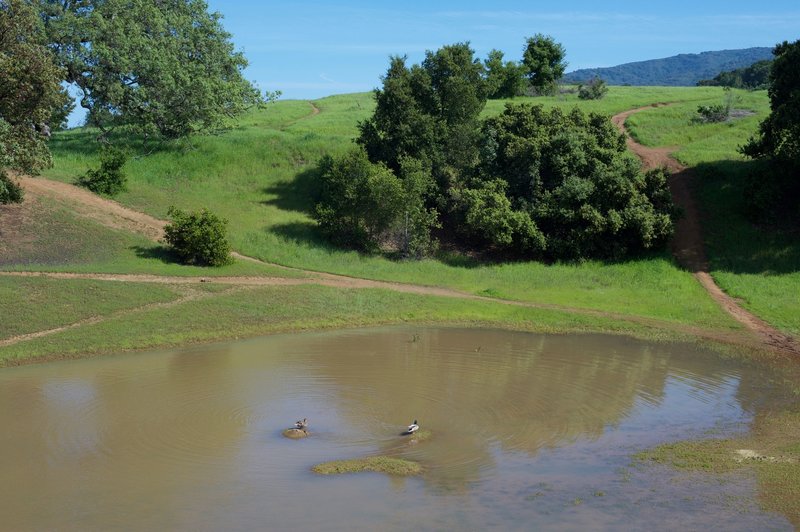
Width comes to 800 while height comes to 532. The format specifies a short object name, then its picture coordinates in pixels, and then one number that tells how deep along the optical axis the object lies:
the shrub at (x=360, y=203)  37.88
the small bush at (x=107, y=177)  40.97
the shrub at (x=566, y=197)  37.38
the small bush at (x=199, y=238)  33.16
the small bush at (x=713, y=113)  57.56
